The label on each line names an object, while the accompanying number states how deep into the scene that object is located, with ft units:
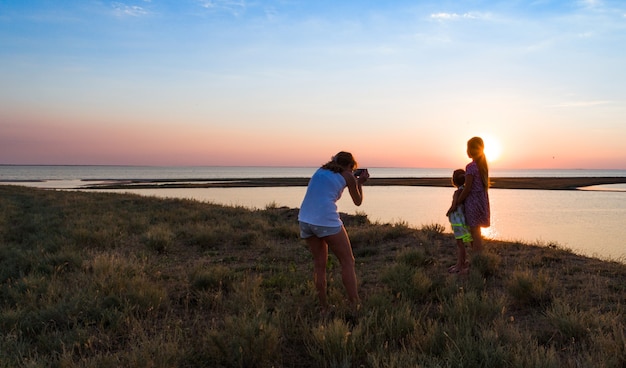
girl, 23.15
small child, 23.90
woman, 16.25
